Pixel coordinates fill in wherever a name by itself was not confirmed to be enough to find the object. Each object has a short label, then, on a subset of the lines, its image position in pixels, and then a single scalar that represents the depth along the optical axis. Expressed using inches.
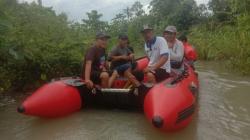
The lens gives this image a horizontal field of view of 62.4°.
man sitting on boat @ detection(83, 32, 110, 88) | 140.6
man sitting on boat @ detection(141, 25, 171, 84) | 142.5
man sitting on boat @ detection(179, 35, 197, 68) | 194.8
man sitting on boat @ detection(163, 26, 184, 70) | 163.9
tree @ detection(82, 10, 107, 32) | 519.8
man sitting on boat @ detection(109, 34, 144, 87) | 143.2
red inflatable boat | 112.7
